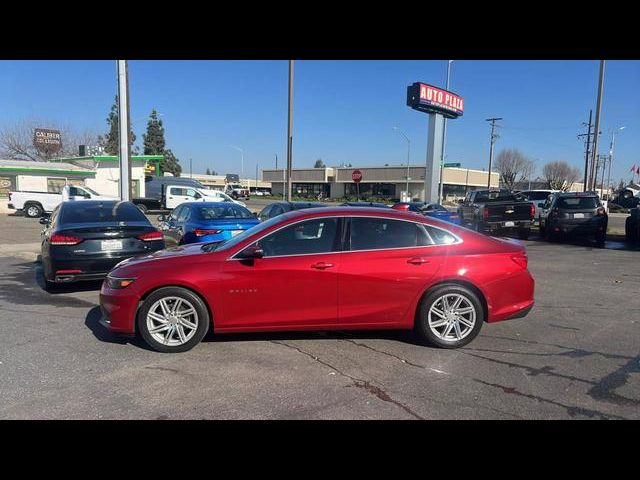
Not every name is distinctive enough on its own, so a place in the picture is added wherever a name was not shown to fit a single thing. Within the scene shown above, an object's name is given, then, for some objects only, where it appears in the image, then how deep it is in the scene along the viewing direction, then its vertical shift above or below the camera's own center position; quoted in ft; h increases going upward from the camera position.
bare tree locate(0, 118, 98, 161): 179.83 +14.68
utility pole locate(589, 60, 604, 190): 74.13 +16.97
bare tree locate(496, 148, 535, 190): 252.21 +21.22
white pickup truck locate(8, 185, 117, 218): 80.53 -2.17
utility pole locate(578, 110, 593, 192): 170.21 +28.07
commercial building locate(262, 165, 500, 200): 226.79 +10.11
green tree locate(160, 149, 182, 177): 340.18 +22.31
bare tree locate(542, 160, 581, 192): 266.77 +19.34
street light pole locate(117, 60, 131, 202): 45.10 +6.30
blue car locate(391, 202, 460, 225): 51.42 -1.24
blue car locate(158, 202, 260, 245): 28.07 -1.85
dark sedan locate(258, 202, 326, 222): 38.15 -1.00
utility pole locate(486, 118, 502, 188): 205.93 +34.29
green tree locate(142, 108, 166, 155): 325.48 +40.20
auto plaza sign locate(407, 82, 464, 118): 87.51 +20.44
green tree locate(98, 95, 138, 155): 288.71 +36.42
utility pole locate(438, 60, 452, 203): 92.35 +12.23
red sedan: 15.14 -2.95
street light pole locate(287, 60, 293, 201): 62.34 +8.25
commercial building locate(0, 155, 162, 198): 95.71 +3.44
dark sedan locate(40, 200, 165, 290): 22.57 -2.72
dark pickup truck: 50.72 -1.48
